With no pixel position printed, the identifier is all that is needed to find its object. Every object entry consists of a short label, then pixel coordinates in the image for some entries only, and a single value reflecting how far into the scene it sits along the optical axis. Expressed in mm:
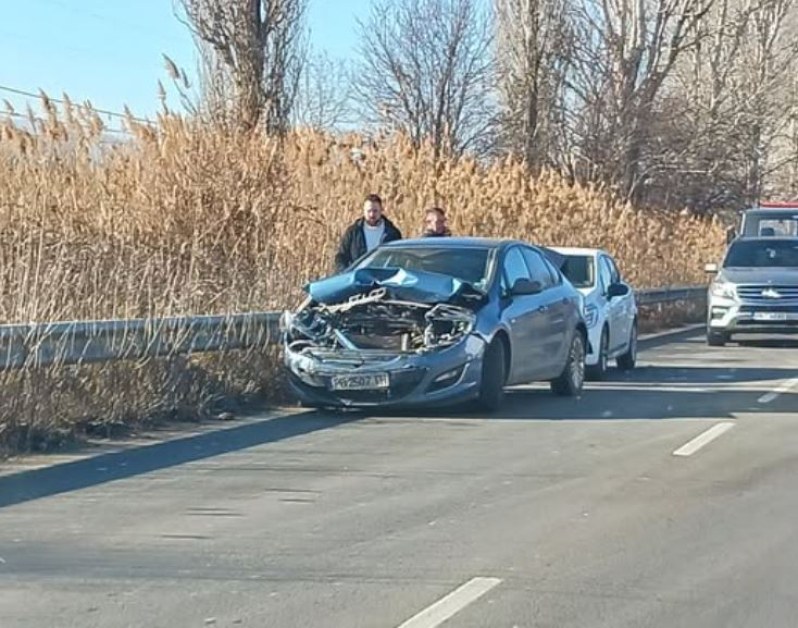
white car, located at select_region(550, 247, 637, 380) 18500
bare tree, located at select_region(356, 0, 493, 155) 44844
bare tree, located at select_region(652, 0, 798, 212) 47844
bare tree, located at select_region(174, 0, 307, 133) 23734
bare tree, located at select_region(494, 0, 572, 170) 41750
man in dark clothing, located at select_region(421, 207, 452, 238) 18234
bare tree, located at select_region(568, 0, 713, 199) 45000
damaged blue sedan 13656
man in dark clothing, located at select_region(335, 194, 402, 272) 17047
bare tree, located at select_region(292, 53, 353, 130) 23878
